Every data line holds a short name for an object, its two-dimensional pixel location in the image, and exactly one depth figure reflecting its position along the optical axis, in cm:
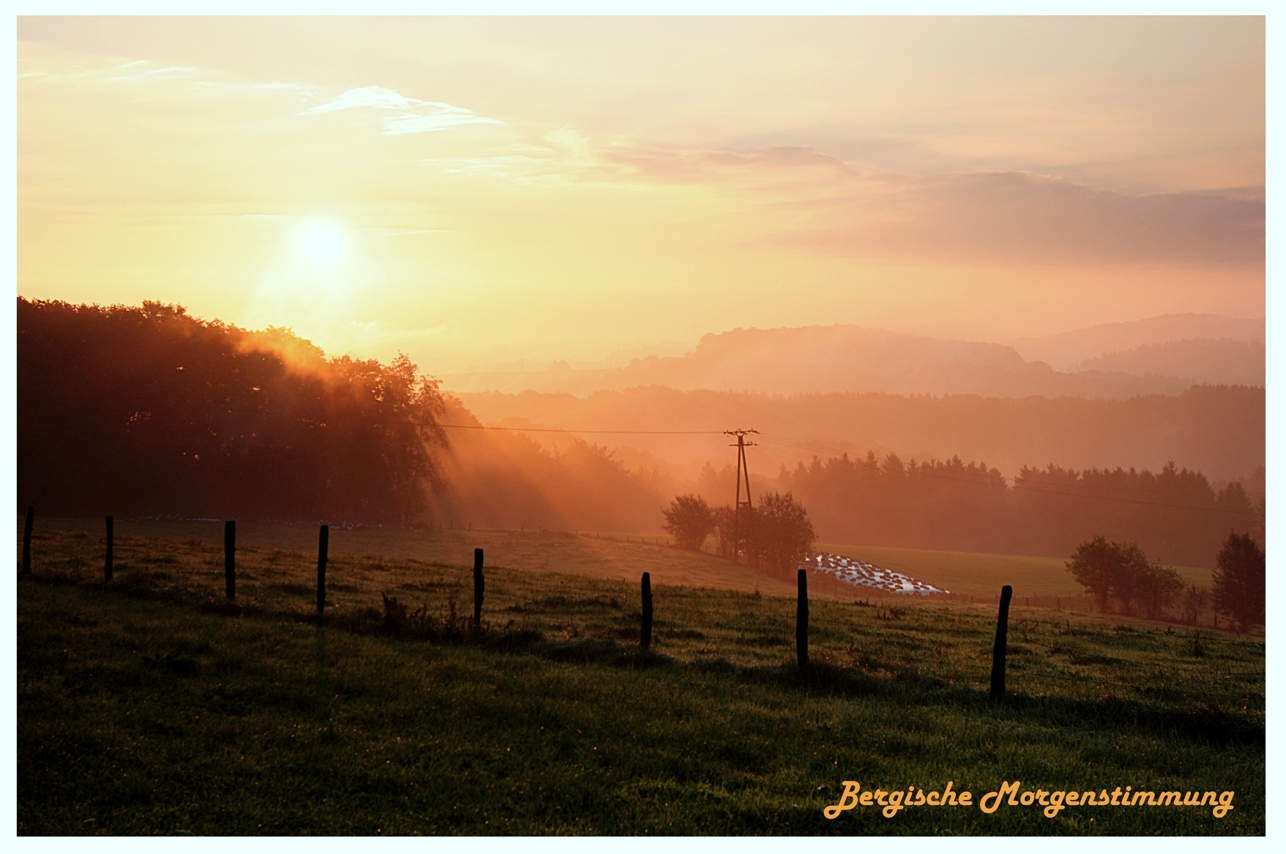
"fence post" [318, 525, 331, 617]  2370
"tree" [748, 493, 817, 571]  11162
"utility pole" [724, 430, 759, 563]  10725
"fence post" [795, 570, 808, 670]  1872
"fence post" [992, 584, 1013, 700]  1755
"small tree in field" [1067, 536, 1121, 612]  9950
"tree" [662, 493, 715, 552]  11612
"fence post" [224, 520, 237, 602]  2461
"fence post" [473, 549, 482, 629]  2228
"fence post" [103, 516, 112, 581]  2672
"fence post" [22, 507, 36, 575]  2773
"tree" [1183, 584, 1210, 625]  9992
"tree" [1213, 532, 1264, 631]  9119
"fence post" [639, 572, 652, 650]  2073
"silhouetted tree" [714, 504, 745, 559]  11119
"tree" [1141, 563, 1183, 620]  9888
